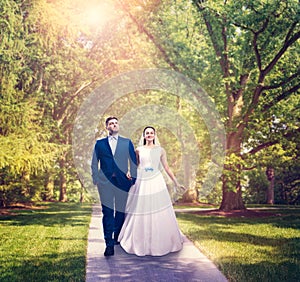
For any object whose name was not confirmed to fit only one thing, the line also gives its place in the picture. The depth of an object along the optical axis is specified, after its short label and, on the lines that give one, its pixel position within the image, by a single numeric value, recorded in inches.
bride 333.0
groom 334.3
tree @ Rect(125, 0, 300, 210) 667.4
